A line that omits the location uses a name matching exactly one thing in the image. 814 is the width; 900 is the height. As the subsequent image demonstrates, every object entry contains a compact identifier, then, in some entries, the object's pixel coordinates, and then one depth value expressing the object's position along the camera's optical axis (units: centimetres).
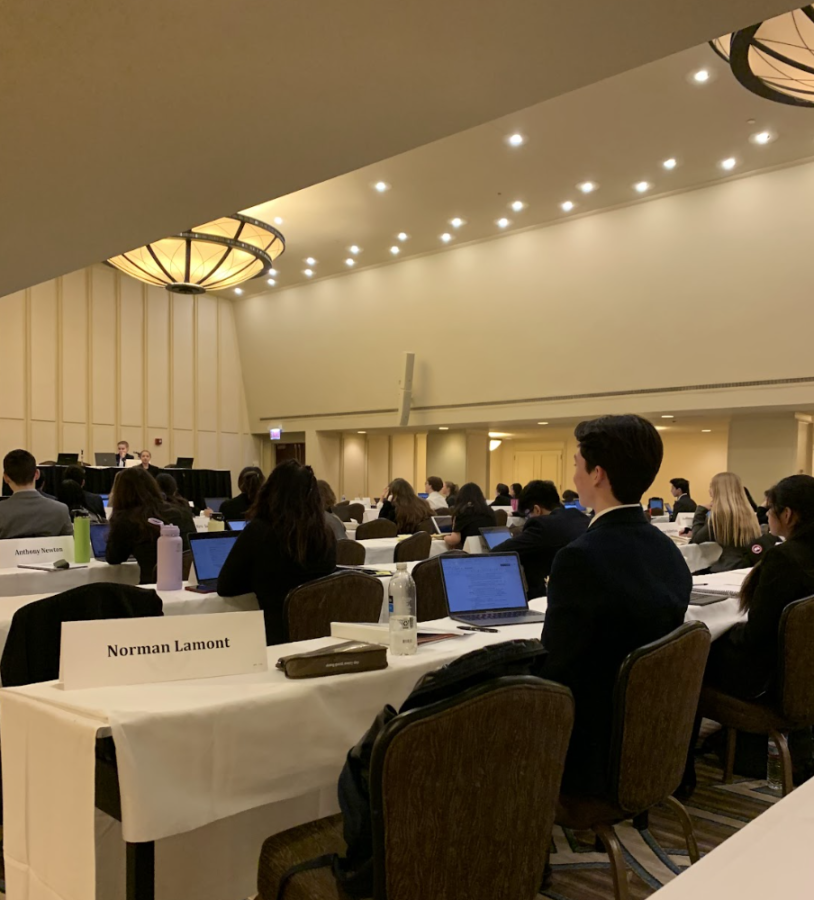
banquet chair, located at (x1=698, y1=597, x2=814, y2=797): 269
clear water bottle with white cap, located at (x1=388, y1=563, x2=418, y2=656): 233
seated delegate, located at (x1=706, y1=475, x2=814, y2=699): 283
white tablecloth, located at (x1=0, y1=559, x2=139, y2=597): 417
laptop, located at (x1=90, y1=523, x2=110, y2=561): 536
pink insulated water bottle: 368
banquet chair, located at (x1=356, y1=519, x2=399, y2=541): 734
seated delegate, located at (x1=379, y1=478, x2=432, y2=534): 754
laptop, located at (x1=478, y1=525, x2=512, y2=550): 543
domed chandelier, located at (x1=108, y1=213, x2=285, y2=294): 1177
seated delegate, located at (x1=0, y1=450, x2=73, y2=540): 489
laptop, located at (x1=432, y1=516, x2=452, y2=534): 816
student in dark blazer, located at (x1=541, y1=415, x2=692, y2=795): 191
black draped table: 1240
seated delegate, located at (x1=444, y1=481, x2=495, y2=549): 595
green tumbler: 441
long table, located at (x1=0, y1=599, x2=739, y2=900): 160
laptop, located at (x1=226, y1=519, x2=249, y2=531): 604
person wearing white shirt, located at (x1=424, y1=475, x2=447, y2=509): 1116
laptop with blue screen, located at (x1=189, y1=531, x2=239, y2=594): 371
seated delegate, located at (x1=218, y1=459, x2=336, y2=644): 323
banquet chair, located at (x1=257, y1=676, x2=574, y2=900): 131
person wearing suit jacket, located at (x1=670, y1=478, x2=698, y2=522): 993
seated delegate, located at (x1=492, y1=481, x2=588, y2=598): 382
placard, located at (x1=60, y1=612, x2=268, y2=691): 181
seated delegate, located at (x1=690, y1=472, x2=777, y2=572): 493
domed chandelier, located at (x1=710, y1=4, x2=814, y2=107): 539
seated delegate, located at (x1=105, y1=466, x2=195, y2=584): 425
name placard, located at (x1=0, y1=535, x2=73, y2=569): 444
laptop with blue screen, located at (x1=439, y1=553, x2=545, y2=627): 307
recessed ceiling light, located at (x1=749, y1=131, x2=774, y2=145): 1042
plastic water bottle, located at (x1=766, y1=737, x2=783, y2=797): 322
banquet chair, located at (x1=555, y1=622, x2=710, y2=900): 187
